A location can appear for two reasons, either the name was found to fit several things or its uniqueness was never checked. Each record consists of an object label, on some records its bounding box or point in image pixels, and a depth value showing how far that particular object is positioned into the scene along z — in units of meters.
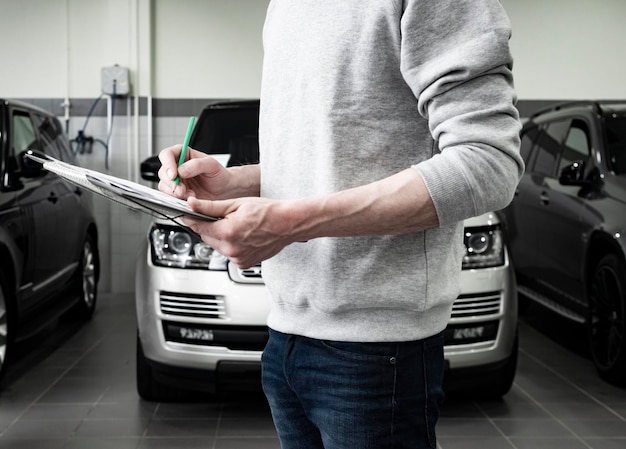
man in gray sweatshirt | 1.09
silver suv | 3.67
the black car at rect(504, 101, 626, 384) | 4.68
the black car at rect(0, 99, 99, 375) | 4.45
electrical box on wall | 7.76
